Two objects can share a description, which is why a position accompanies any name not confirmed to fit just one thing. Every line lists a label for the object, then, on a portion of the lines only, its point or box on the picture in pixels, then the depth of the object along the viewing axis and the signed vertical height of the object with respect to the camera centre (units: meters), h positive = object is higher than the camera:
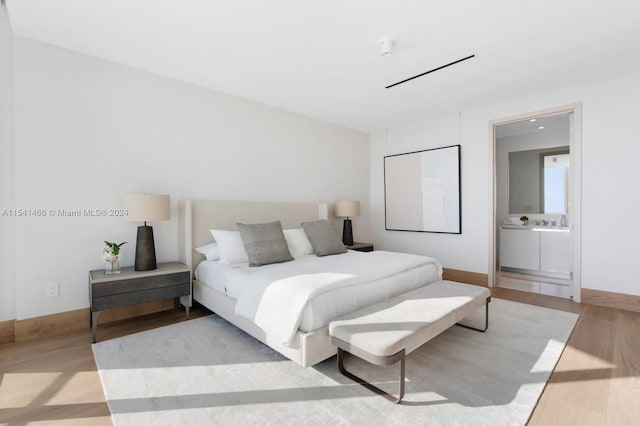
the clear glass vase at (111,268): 2.79 -0.54
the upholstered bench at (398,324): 1.73 -0.75
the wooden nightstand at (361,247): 4.73 -0.61
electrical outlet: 2.73 -0.71
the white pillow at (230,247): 3.21 -0.40
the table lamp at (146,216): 2.84 -0.05
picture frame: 4.73 +0.29
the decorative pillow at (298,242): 3.66 -0.42
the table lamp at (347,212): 4.92 -0.05
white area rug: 1.65 -1.13
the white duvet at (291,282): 2.08 -0.58
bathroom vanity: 4.79 -0.74
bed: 2.04 -0.63
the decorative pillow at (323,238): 3.70 -0.37
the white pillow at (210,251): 3.36 -0.46
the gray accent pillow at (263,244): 3.08 -0.37
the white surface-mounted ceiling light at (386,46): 2.64 +1.45
